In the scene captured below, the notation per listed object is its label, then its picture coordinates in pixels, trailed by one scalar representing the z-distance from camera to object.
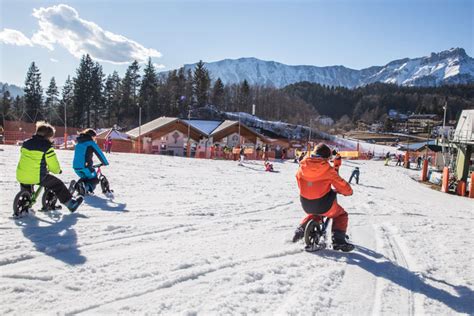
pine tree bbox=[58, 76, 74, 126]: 64.38
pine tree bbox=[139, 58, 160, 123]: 72.31
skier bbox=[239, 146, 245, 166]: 24.55
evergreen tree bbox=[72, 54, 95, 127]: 64.38
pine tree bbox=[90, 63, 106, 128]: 66.44
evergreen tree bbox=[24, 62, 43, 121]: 63.81
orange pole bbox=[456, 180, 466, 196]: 18.23
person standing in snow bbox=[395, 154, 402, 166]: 37.19
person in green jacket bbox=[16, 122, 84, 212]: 5.29
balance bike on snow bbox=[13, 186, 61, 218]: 5.15
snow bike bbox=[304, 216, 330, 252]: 4.64
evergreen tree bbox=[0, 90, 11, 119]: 64.03
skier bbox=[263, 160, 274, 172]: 20.72
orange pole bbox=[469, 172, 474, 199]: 17.25
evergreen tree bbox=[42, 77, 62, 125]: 69.44
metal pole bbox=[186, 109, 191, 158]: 34.66
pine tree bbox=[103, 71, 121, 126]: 73.06
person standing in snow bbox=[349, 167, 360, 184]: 17.27
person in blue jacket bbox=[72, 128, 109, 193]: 7.25
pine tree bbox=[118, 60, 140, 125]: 72.25
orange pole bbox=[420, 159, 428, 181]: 24.00
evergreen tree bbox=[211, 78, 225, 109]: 84.50
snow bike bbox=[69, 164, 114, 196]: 7.11
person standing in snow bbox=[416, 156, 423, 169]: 35.00
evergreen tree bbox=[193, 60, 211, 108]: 78.81
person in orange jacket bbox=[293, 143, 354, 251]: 4.51
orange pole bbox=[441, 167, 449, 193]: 19.00
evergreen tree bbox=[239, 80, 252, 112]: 90.69
